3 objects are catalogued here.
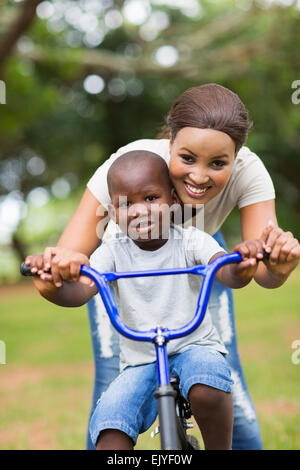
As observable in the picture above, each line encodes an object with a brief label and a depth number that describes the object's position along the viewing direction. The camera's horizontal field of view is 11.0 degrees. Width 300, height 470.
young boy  2.90
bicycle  2.75
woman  3.02
